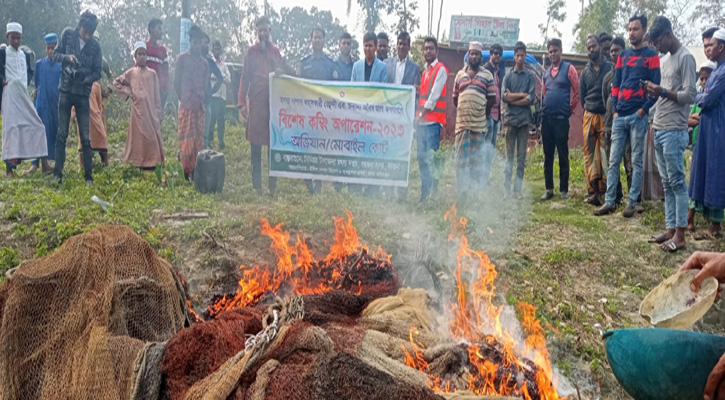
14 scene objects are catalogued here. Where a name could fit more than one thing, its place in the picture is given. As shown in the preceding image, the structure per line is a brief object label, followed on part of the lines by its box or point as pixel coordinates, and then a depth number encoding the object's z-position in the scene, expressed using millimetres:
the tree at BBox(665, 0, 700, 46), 33094
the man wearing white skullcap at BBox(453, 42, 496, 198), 8648
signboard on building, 23875
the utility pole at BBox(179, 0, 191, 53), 12016
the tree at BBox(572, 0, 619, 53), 25359
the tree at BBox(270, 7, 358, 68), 30969
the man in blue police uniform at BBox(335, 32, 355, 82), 9164
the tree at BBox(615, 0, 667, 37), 31156
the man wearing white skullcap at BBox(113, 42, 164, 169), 9305
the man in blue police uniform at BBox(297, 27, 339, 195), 8586
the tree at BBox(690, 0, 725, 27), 31411
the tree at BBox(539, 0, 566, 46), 37719
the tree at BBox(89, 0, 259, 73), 18953
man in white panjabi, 8734
